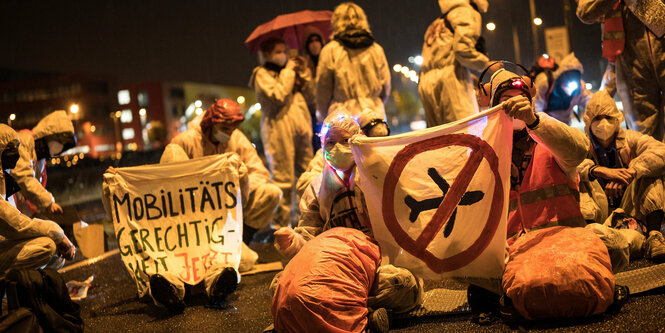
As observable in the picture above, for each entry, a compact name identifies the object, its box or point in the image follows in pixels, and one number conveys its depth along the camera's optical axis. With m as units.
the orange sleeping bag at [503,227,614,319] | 3.37
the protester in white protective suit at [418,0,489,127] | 6.97
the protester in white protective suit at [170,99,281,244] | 6.30
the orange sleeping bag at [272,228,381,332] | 3.43
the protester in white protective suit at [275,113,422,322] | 3.96
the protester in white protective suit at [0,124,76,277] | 5.05
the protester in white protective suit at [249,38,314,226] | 7.94
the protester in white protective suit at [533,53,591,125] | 8.35
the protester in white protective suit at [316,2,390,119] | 7.26
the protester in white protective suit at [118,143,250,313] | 4.91
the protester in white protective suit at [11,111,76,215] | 5.91
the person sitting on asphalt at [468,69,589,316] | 3.67
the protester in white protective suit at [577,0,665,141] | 6.30
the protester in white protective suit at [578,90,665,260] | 4.86
